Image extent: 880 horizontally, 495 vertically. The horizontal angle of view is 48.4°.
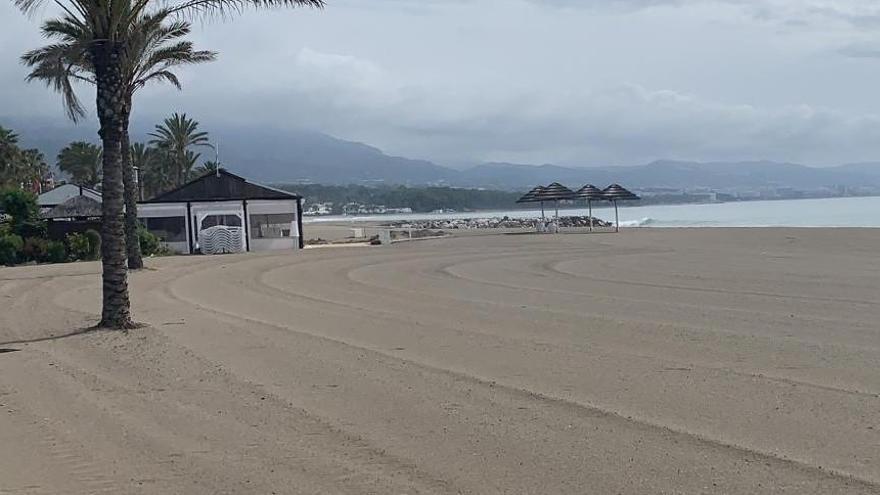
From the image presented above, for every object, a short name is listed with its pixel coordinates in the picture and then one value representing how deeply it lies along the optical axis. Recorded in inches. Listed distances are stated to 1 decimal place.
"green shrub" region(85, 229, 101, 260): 1465.3
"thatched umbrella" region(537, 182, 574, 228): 2377.0
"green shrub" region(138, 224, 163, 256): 1578.5
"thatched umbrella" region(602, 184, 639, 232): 2325.3
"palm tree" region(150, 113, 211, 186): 2972.4
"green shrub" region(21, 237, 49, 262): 1424.7
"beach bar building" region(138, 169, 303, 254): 1814.7
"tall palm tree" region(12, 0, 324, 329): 538.6
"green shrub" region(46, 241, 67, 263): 1424.7
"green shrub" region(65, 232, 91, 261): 1455.5
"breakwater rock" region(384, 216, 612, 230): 3112.7
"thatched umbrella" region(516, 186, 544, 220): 2409.0
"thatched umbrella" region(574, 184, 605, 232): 2348.8
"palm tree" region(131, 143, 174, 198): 3415.4
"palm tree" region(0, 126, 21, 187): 2667.3
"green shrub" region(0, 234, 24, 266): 1389.0
